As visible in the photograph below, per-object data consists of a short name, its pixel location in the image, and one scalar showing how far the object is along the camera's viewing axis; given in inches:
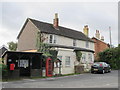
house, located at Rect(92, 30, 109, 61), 1752.0
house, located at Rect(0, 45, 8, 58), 1379.7
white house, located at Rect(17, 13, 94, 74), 979.2
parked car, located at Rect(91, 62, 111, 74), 952.6
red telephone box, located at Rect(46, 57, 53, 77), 795.3
